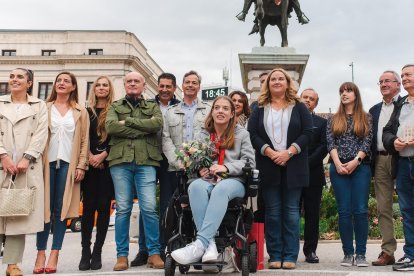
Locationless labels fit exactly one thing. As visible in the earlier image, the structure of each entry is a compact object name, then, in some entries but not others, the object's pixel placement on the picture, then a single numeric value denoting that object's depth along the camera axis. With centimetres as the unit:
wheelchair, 384
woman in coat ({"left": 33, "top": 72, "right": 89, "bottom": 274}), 461
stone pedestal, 1030
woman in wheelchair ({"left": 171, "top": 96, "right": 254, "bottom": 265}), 372
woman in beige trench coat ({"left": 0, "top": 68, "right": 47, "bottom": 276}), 428
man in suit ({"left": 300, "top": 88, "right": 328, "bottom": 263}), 512
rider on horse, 1084
